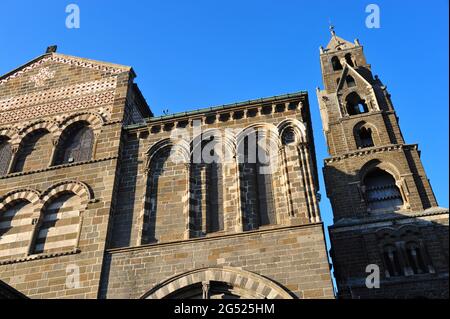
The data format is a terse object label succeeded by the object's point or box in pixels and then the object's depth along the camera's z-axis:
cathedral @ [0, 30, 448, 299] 14.11
